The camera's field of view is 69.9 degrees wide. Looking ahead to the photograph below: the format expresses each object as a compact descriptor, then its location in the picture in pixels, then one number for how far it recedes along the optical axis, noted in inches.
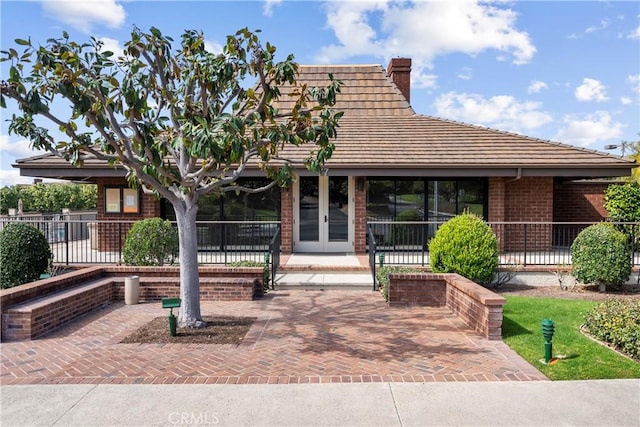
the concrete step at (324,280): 381.4
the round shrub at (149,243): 372.5
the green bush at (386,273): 337.4
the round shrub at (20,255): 334.3
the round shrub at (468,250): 351.6
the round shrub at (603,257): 359.9
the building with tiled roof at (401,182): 483.5
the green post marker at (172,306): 245.8
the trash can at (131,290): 327.4
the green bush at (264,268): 365.4
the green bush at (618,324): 220.4
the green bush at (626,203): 513.0
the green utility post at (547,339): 207.2
